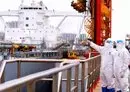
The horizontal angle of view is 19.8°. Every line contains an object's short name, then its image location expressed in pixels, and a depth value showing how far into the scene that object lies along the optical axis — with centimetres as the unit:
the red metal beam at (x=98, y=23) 2122
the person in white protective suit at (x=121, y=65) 894
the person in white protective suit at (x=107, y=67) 929
